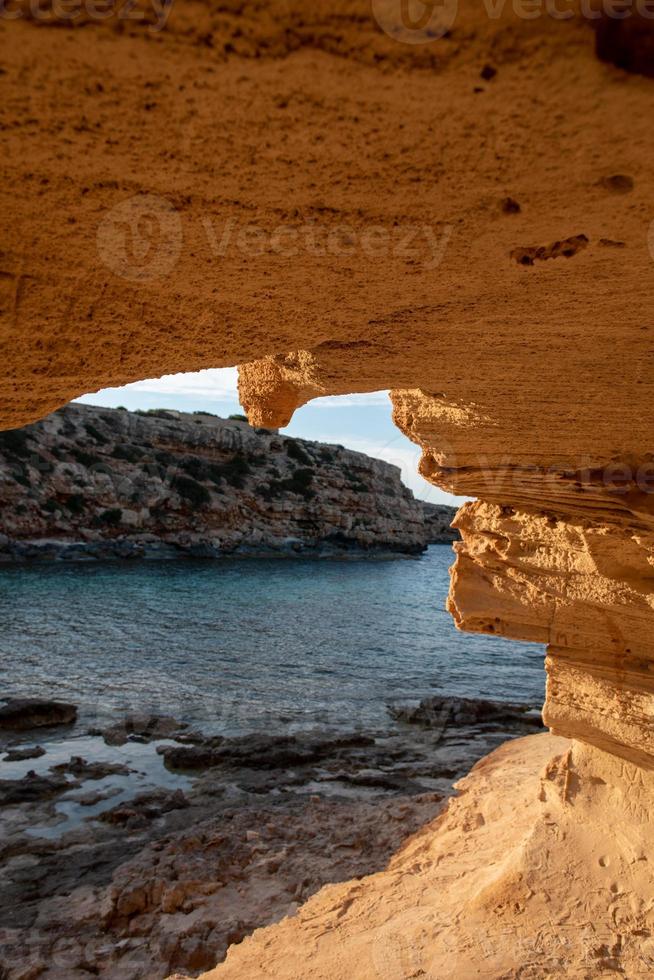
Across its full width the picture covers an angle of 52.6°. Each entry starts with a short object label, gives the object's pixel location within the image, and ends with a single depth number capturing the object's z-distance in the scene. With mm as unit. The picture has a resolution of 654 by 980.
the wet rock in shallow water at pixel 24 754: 12205
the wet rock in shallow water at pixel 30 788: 10594
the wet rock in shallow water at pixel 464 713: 15219
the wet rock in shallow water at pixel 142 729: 13545
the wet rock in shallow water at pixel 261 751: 12453
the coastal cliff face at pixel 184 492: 41500
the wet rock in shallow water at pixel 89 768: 11594
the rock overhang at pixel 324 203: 1354
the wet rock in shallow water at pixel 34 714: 14039
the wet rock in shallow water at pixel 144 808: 9992
